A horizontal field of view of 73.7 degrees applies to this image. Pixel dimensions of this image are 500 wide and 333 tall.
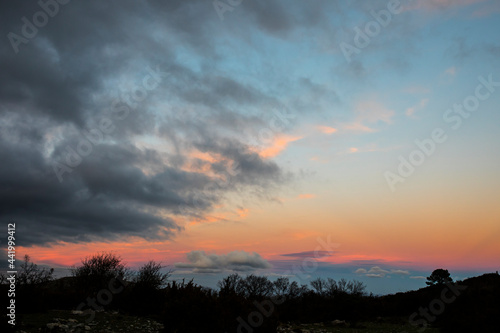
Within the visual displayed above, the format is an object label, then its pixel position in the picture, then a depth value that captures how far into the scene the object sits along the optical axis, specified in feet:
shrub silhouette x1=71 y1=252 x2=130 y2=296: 109.00
